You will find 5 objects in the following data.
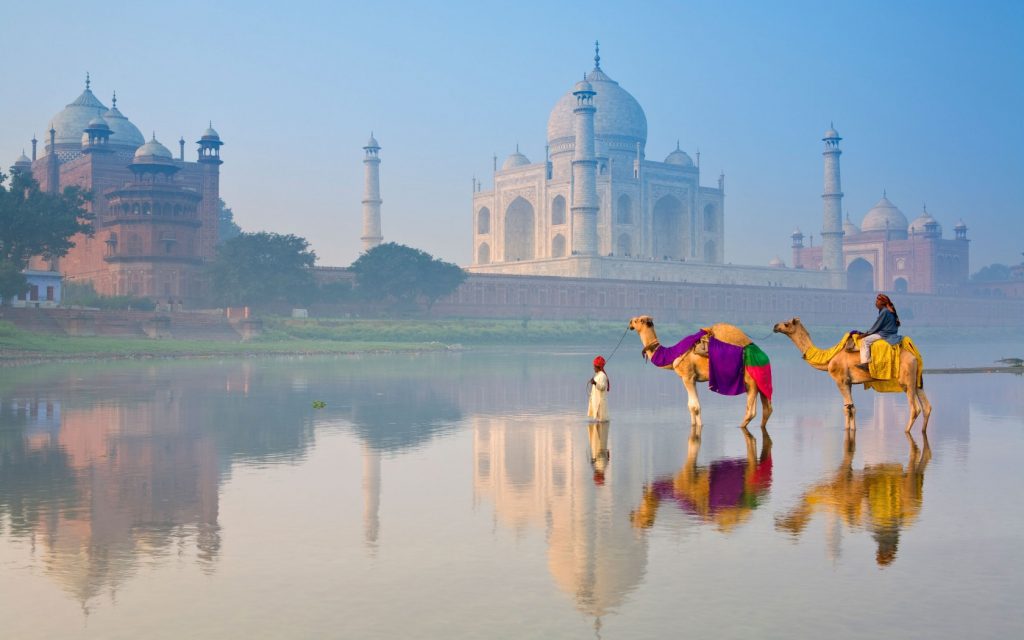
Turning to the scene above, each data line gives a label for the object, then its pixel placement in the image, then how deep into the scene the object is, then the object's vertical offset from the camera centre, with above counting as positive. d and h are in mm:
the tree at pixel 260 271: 54031 +2398
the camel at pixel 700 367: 13094 -557
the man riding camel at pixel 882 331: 12594 -128
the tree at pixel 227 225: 83688 +7140
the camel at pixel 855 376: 12625 -642
